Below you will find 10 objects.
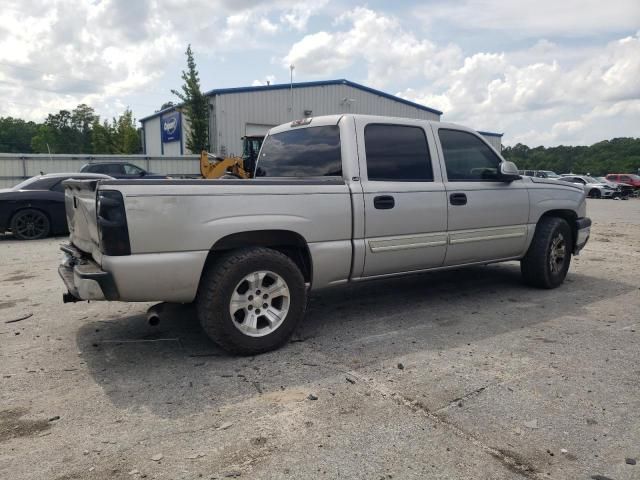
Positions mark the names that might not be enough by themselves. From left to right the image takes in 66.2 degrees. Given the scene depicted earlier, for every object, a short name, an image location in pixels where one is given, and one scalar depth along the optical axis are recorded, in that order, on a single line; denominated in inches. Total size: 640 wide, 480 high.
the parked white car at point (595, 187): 1258.0
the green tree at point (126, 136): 1769.2
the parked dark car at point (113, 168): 636.7
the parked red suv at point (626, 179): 1338.6
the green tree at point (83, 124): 2908.5
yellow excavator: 619.8
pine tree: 1010.1
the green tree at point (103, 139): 1900.8
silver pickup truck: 133.4
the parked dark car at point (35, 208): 408.8
